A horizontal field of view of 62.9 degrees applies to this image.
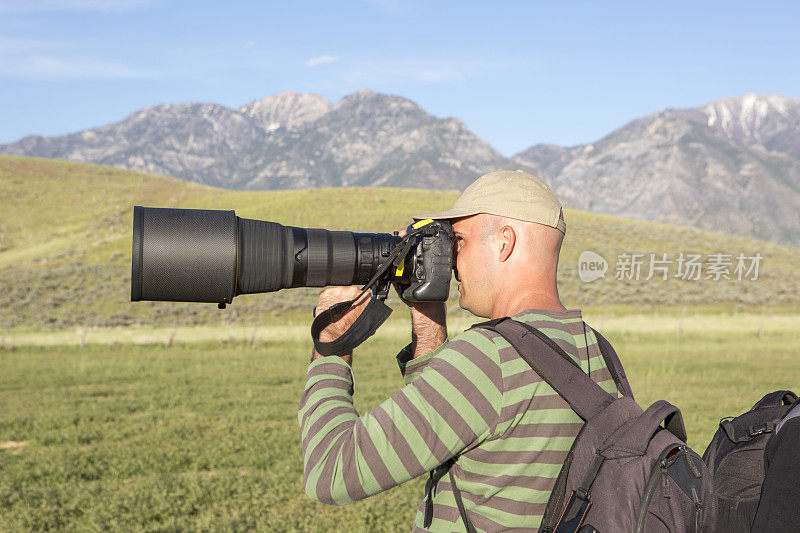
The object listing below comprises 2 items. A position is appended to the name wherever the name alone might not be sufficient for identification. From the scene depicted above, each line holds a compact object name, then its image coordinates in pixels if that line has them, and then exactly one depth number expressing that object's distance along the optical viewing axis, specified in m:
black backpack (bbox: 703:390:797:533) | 2.29
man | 1.73
